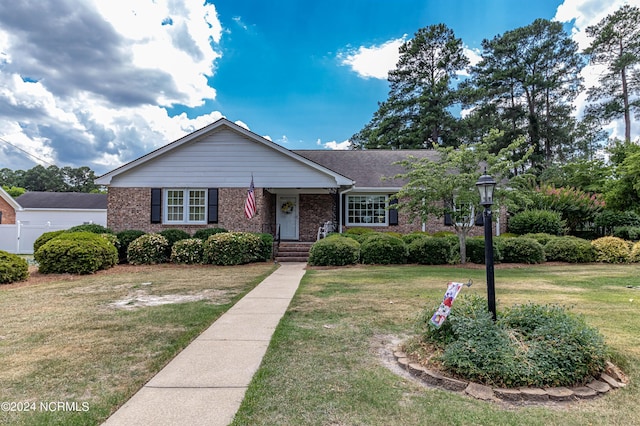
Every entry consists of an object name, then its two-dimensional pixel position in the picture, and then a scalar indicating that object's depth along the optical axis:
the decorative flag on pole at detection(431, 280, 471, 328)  3.79
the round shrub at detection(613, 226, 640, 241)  16.78
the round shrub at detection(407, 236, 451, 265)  12.27
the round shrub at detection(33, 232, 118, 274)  10.16
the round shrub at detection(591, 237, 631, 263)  12.90
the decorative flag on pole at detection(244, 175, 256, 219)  14.11
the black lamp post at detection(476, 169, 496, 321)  3.93
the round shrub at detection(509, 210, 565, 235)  16.55
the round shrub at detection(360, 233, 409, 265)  12.19
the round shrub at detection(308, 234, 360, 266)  11.90
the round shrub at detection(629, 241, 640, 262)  12.86
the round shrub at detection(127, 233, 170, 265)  12.61
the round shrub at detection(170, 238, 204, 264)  12.56
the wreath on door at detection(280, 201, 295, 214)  17.08
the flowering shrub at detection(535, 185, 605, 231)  18.19
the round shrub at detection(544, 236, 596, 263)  12.95
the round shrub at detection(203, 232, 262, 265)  12.40
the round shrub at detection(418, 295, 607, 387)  3.20
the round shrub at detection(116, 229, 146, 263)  13.13
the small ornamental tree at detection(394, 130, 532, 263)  11.39
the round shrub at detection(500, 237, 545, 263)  12.55
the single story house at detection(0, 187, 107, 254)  26.45
